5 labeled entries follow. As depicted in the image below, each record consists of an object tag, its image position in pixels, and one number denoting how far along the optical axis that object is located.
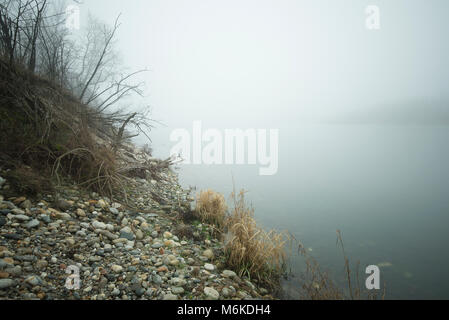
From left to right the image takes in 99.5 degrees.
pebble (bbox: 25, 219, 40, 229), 2.10
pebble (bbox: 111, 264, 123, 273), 2.13
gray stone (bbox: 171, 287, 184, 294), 2.13
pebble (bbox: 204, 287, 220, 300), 2.24
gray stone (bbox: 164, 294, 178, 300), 2.05
